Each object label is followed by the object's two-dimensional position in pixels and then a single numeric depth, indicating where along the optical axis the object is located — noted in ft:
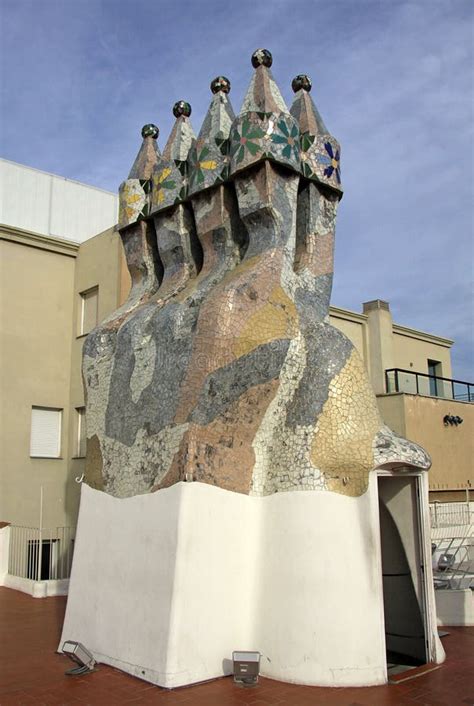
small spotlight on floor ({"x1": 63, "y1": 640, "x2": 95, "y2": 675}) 24.58
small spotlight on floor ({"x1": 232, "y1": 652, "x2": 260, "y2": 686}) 22.35
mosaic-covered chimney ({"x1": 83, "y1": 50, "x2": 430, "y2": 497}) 25.04
